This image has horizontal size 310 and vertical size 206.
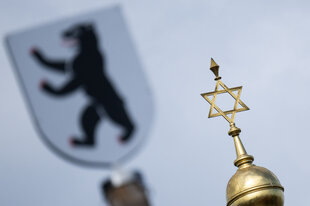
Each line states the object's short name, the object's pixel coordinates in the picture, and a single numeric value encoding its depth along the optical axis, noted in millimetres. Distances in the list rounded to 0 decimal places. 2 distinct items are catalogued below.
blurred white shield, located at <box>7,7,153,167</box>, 8422
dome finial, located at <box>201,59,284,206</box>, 35500
